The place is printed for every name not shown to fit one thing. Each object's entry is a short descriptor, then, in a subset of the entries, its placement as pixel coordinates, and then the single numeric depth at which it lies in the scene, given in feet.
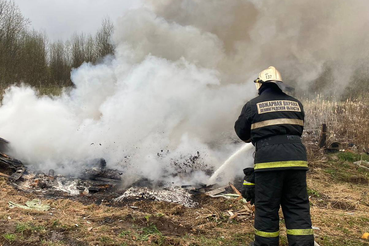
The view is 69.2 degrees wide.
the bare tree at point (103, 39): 61.76
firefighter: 9.10
